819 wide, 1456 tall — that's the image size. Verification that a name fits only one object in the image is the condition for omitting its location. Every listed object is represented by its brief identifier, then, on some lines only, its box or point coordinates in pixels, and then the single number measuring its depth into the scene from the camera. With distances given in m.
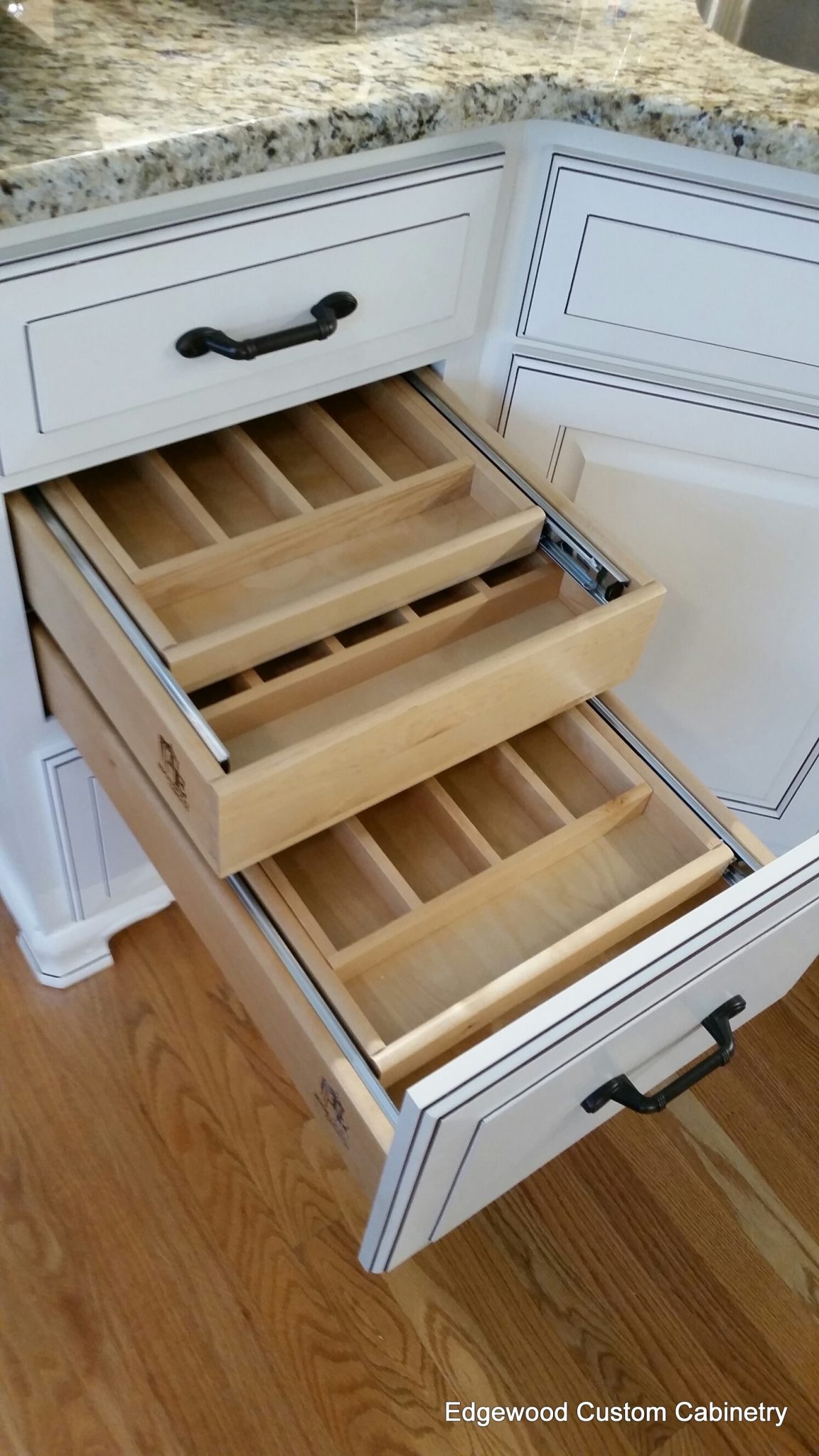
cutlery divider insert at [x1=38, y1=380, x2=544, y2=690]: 0.72
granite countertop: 0.63
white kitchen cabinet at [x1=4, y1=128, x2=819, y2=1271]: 0.61
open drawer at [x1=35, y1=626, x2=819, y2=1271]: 0.54
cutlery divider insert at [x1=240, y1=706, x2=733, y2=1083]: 0.68
